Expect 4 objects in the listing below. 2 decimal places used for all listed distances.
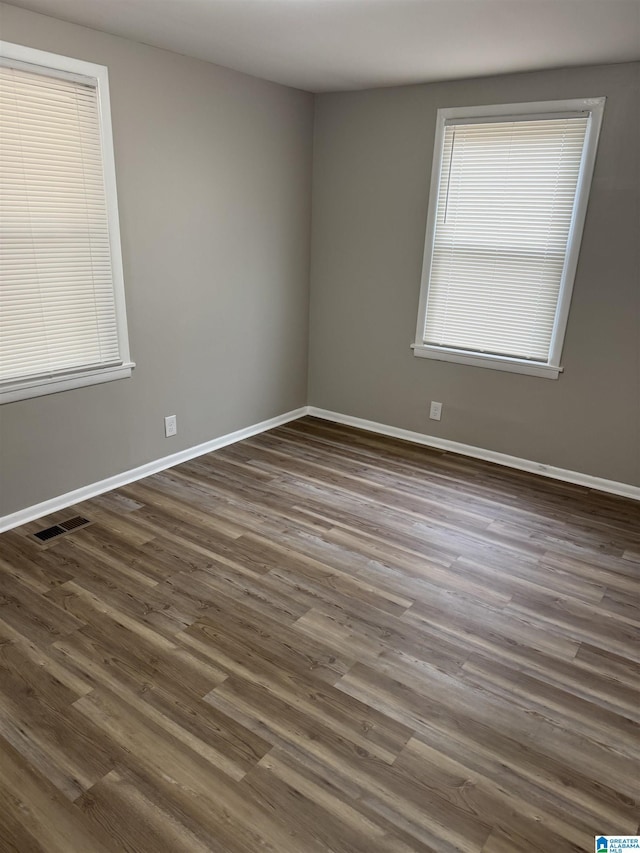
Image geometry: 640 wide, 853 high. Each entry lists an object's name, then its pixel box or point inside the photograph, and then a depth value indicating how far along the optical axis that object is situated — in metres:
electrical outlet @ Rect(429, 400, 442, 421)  4.27
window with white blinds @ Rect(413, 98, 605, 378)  3.42
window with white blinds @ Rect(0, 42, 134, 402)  2.69
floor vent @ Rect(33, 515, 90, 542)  2.95
